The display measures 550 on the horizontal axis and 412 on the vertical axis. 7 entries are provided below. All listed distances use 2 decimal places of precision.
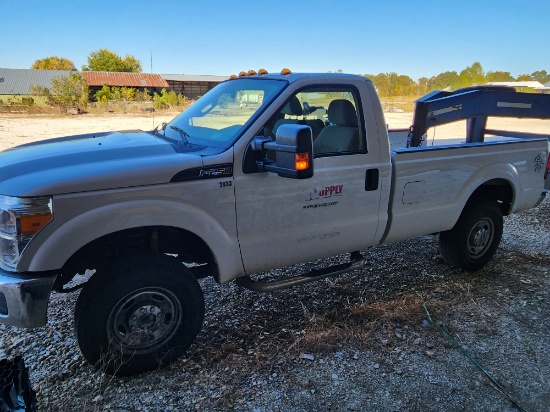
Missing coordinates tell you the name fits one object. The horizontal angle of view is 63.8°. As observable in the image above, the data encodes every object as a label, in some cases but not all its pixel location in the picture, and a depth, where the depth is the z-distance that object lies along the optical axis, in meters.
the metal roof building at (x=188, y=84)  60.44
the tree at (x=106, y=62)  78.56
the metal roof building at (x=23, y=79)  56.56
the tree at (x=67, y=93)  41.03
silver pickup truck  2.59
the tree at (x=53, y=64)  83.62
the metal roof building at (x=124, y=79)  53.97
